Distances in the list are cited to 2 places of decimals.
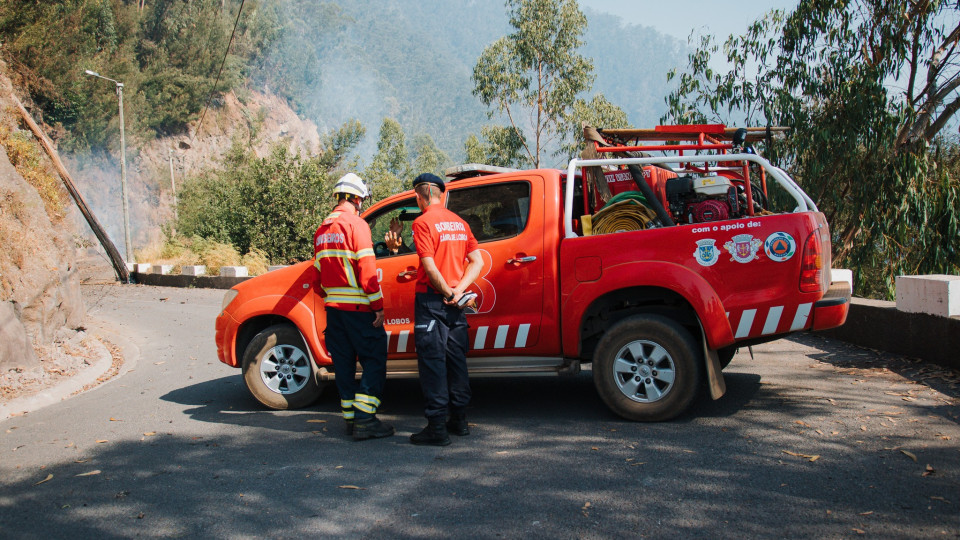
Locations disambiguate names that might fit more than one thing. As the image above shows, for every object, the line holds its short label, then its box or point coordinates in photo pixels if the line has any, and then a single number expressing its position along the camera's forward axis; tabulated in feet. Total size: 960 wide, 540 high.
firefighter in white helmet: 16.87
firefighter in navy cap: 15.87
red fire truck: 15.87
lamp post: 91.83
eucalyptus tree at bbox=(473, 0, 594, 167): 87.71
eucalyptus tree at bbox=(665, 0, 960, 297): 40.83
